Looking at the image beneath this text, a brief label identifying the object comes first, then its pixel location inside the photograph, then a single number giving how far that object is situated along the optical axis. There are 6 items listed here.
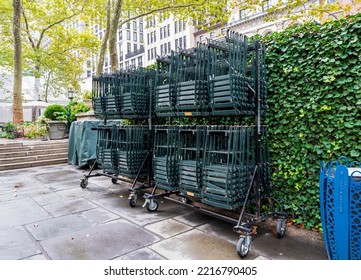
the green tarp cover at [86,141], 8.37
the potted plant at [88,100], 12.15
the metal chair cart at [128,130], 5.26
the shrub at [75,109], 12.89
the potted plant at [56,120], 12.62
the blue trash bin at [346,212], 2.26
